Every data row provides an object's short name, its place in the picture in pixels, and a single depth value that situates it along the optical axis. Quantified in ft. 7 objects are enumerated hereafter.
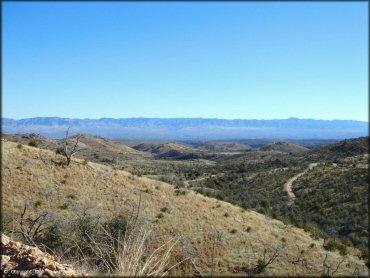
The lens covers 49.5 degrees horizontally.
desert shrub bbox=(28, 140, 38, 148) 92.02
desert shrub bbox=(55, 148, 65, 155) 89.34
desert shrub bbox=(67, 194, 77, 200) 74.65
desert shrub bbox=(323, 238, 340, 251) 78.38
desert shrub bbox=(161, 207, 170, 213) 78.43
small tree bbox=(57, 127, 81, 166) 83.87
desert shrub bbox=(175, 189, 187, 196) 87.71
